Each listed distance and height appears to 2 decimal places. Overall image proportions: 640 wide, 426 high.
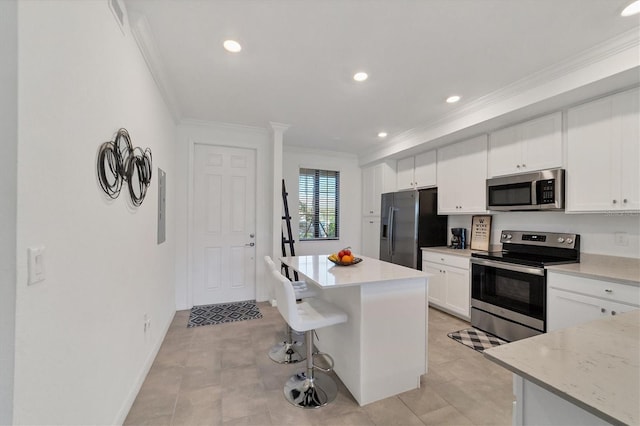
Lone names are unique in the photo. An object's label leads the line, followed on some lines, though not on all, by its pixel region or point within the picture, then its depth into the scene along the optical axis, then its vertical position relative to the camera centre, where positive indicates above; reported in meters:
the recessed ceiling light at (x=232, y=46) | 2.02 +1.29
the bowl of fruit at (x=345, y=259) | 2.38 -0.40
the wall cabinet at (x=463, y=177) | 3.34 +0.52
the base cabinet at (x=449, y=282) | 3.24 -0.86
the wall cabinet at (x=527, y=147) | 2.65 +0.75
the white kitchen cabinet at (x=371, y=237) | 5.04 -0.43
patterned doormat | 3.29 -1.33
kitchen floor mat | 2.69 -1.30
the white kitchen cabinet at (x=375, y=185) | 4.84 +0.56
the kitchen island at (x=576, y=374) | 0.61 -0.42
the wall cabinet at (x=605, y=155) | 2.14 +0.54
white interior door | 3.79 -0.18
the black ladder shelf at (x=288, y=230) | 4.16 -0.27
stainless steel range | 2.51 -0.67
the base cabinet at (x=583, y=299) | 1.97 -0.65
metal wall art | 1.42 +0.28
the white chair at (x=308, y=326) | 1.79 -0.76
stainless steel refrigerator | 3.92 -0.17
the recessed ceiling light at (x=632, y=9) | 1.63 +1.30
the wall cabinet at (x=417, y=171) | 4.07 +0.71
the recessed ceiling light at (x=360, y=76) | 2.44 +1.28
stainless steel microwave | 2.60 +0.26
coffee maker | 3.80 -0.33
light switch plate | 0.86 -0.18
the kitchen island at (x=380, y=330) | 1.85 -0.84
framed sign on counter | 3.51 -0.22
